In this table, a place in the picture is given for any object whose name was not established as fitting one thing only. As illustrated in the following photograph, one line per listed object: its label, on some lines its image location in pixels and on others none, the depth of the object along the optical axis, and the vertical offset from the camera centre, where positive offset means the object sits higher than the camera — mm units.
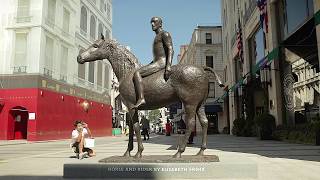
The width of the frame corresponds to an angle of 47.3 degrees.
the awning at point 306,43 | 17719 +4345
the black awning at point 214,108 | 48219 +2375
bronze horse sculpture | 7830 +885
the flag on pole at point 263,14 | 23219 +7189
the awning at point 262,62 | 20122 +3940
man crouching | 12704 -498
